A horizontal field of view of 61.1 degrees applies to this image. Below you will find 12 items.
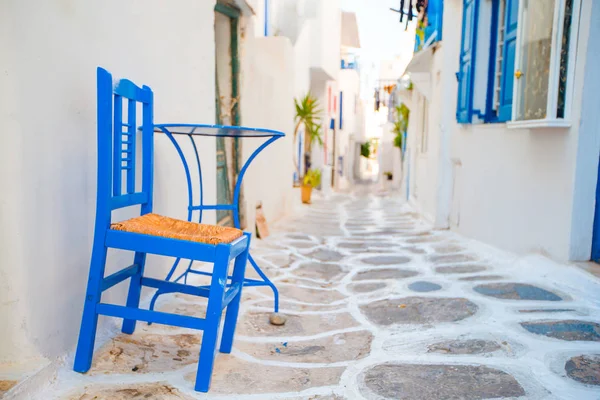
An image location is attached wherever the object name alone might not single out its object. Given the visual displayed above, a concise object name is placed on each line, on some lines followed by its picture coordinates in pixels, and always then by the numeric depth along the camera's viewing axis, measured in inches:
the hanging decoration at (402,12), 260.0
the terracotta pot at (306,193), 434.6
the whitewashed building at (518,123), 135.6
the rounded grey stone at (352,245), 215.2
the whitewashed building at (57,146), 70.4
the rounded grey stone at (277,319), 113.0
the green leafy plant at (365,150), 1232.2
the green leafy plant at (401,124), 522.3
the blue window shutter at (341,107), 805.9
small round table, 100.3
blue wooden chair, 73.8
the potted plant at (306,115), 441.7
